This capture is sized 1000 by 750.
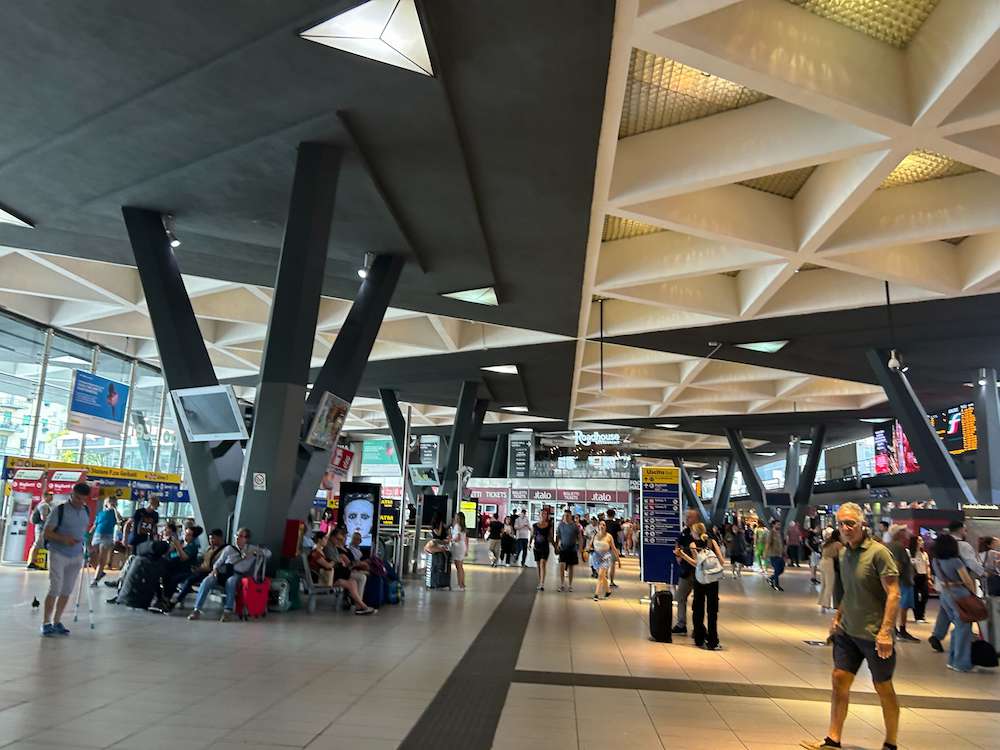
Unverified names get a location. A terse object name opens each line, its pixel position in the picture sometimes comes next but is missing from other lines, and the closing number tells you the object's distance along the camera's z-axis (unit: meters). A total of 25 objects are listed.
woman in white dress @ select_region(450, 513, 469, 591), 14.45
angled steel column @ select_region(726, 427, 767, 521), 34.41
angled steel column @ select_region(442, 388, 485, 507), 24.77
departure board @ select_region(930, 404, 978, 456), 23.88
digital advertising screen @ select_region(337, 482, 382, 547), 15.62
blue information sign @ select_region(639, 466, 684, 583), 12.94
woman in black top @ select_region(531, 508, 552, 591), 15.35
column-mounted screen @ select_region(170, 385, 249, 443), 10.12
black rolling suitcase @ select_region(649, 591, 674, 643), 8.81
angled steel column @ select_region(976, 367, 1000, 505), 17.38
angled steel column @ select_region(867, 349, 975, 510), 17.25
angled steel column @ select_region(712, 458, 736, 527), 47.06
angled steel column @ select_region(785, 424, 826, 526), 31.75
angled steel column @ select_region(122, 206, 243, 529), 10.50
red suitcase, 8.97
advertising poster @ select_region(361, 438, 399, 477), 48.06
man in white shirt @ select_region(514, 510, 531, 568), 23.55
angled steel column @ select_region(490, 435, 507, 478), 44.44
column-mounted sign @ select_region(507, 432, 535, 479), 43.25
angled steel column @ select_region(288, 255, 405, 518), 10.57
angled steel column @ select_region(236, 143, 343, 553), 9.45
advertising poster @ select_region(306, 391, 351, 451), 10.66
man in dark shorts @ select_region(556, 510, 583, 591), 15.29
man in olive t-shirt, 4.49
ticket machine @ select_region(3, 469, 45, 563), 16.33
